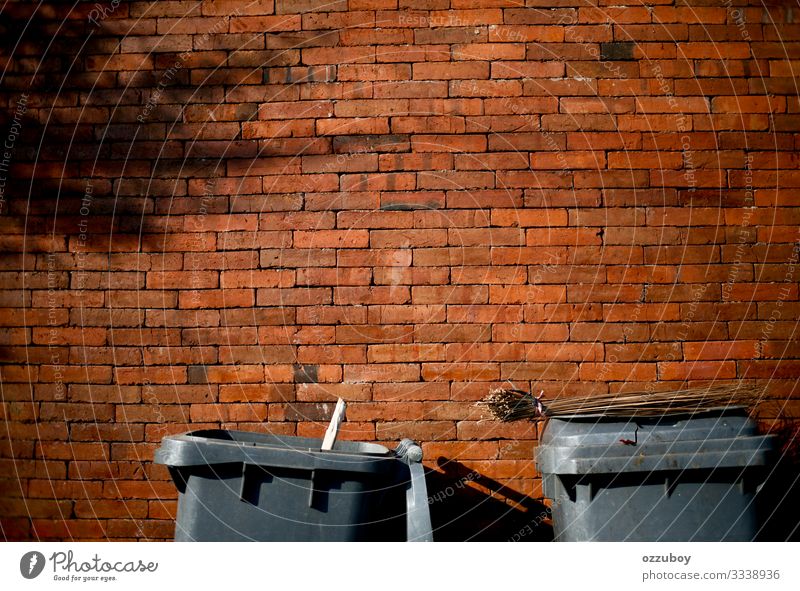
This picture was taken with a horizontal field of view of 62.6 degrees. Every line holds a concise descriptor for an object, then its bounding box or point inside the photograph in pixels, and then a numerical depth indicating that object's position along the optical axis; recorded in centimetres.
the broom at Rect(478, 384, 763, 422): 315
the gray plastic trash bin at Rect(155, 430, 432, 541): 274
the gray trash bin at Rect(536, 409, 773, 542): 282
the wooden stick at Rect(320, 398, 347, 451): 311
